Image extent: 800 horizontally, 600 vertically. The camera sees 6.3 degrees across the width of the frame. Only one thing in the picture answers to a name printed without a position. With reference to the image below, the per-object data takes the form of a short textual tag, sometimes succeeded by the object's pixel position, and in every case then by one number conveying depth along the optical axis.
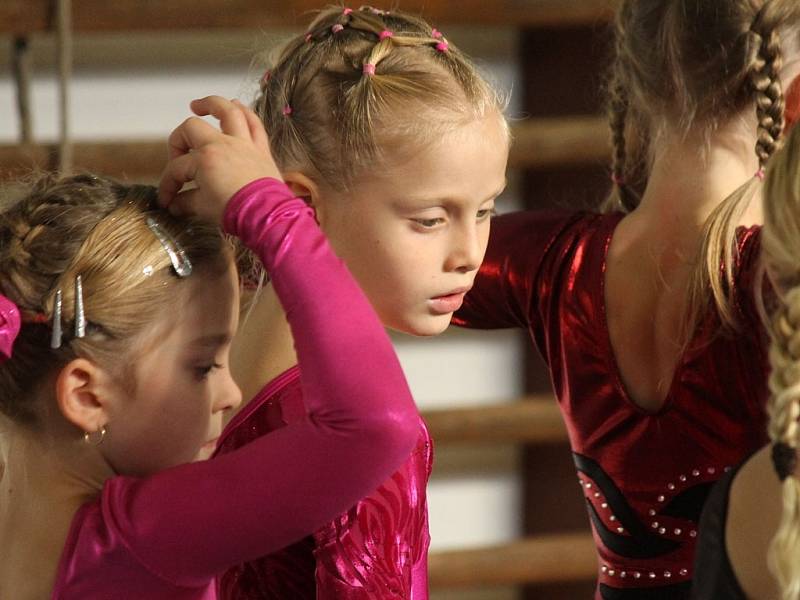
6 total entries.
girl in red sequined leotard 5.54
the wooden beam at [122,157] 7.33
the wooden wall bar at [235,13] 7.04
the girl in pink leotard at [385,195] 5.43
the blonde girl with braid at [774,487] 5.16
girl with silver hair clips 5.26
